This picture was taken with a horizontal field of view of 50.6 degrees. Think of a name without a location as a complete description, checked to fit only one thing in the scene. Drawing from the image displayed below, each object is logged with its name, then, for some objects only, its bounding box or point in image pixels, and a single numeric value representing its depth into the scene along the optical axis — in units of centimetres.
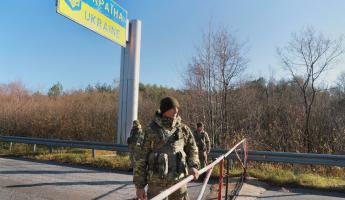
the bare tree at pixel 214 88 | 1814
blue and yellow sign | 1070
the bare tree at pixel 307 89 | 1963
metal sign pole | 1370
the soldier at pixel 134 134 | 910
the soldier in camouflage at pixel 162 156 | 369
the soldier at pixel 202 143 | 916
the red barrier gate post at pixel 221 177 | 459
